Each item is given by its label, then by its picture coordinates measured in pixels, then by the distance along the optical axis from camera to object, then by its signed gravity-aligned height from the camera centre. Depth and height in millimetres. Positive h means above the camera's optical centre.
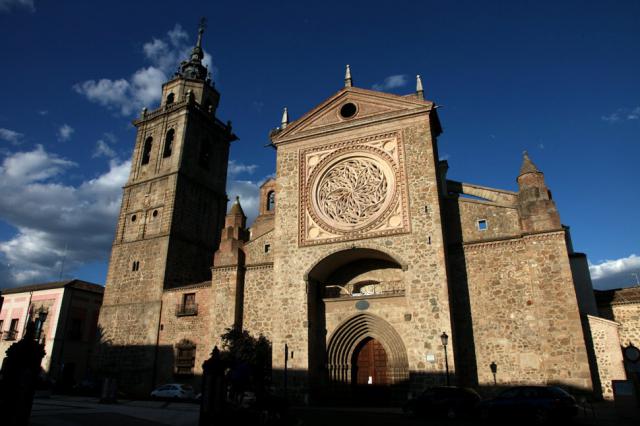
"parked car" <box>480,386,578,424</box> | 11609 -915
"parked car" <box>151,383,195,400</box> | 20592 -999
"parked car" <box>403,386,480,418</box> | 13766 -980
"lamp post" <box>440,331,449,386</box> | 16562 +856
